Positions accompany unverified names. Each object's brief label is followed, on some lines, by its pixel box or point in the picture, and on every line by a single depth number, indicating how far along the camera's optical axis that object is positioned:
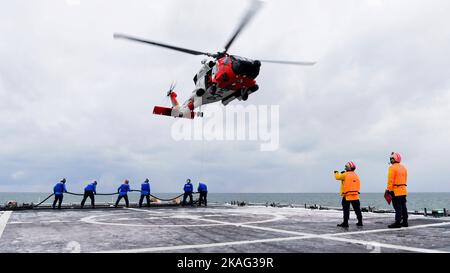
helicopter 18.34
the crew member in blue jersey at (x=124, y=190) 22.75
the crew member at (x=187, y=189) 24.41
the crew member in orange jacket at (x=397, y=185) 9.87
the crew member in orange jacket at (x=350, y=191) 10.45
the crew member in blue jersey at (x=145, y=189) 22.83
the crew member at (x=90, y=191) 22.38
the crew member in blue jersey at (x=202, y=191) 24.63
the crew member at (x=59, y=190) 21.80
